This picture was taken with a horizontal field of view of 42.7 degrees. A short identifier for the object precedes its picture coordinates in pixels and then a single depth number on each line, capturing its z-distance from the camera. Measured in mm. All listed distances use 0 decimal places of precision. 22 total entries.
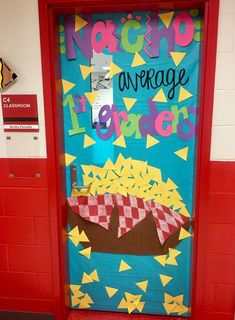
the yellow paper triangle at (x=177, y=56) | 1782
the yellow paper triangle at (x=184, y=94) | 1823
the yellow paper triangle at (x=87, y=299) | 2189
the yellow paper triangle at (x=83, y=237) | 2076
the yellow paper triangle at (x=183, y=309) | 2115
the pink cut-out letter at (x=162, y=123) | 1863
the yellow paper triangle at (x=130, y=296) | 2156
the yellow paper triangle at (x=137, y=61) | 1818
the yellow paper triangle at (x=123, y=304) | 2175
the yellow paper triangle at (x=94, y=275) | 2146
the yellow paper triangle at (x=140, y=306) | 2162
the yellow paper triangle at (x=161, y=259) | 2057
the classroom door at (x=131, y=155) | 1798
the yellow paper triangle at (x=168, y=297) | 2117
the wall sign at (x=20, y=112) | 1786
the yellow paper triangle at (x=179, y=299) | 2103
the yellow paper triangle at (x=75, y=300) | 2197
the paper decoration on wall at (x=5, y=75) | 1728
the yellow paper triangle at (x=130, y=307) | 2172
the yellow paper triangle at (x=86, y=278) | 2158
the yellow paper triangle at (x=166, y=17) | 1729
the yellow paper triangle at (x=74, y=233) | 2074
